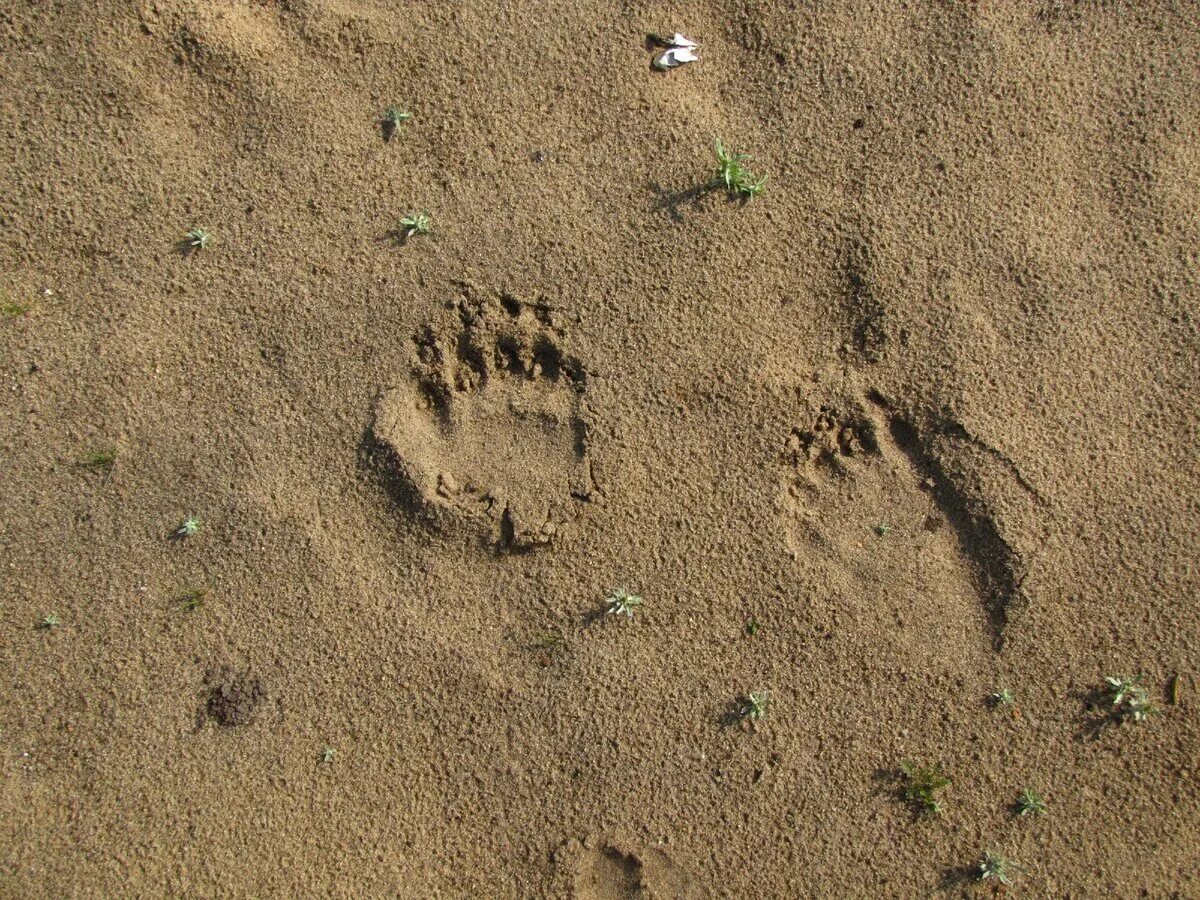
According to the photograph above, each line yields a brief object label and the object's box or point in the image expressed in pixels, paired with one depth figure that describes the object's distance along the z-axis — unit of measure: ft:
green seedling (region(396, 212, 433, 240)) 6.94
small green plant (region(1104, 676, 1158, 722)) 6.57
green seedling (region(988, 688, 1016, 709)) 6.62
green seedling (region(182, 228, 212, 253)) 7.04
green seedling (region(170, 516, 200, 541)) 6.86
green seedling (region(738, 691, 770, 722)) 6.61
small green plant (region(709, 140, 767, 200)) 6.84
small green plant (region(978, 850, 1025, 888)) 6.46
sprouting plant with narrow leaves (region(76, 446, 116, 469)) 6.98
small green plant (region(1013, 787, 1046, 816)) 6.53
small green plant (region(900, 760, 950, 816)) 6.56
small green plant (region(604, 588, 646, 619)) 6.66
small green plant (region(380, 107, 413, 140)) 7.04
